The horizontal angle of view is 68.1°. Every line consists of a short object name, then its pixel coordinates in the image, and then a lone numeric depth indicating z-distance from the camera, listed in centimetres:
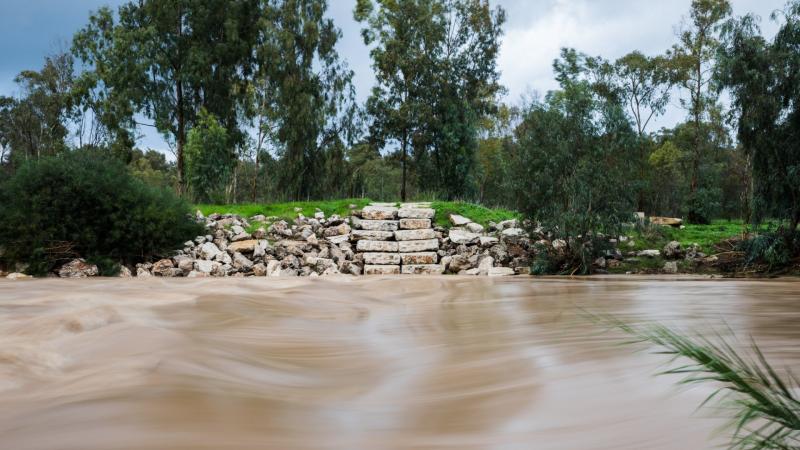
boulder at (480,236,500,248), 1728
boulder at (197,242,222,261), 1644
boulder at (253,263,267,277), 1608
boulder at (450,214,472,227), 1905
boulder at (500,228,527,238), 1705
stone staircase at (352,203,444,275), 1709
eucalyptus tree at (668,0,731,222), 2758
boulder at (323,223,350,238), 1875
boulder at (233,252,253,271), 1627
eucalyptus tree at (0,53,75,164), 4197
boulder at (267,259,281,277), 1588
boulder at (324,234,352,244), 1814
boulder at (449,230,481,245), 1762
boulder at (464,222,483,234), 1850
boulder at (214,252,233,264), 1636
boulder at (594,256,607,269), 1566
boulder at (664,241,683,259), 1636
